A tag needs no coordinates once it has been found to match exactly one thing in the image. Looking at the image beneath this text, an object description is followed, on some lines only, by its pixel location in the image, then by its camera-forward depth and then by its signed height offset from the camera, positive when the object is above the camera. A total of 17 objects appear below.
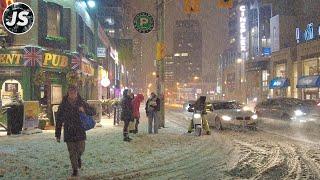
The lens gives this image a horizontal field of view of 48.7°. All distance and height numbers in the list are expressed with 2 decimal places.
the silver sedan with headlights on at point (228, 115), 15.75 -0.99
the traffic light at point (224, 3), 14.43 +3.72
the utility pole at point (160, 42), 16.76 +2.47
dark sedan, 18.49 -0.86
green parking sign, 17.31 +3.54
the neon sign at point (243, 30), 57.49 +10.42
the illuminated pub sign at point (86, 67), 23.27 +1.91
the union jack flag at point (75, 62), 20.03 +1.85
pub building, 17.40 +1.17
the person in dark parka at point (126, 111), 11.99 -0.58
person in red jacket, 14.50 -0.50
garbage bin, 14.15 -0.99
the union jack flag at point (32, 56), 17.39 +1.90
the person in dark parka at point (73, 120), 6.98 -0.51
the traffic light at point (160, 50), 16.63 +2.07
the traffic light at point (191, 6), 14.57 +3.65
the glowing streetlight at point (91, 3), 26.03 +6.80
